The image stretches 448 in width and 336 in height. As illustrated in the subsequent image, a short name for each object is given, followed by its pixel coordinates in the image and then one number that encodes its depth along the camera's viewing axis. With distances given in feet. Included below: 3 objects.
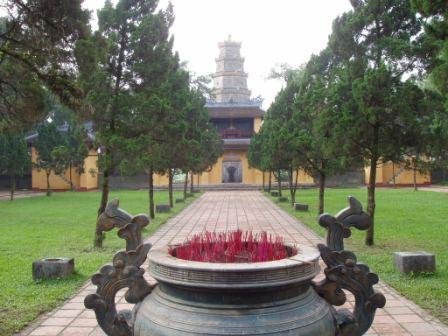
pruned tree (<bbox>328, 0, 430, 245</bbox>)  32.09
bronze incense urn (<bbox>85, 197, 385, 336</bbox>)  10.27
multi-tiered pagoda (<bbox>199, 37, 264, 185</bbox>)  131.64
